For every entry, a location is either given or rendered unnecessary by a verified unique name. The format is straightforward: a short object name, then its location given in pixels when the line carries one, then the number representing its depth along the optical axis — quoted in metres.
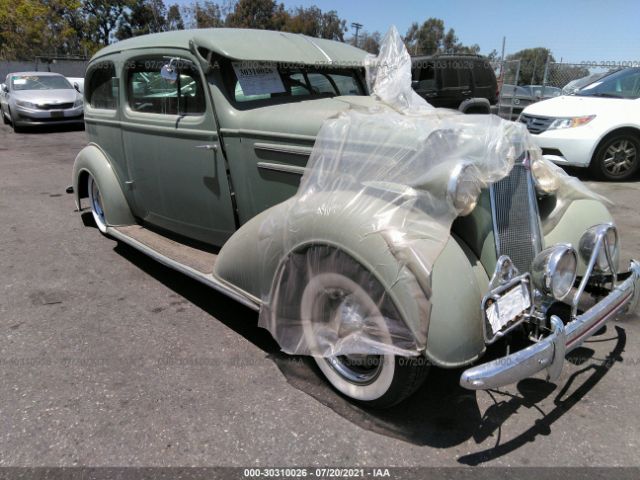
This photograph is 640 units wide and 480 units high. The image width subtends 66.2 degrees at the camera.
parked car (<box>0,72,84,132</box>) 12.75
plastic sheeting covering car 2.06
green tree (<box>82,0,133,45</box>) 36.50
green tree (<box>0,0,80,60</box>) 30.86
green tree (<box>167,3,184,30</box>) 44.27
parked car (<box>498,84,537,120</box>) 12.41
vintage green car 2.03
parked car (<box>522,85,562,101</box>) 12.66
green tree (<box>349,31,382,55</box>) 39.78
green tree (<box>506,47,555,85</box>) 44.14
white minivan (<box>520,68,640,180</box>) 6.93
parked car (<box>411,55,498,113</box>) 10.11
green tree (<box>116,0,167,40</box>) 39.38
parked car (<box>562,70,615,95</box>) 8.70
